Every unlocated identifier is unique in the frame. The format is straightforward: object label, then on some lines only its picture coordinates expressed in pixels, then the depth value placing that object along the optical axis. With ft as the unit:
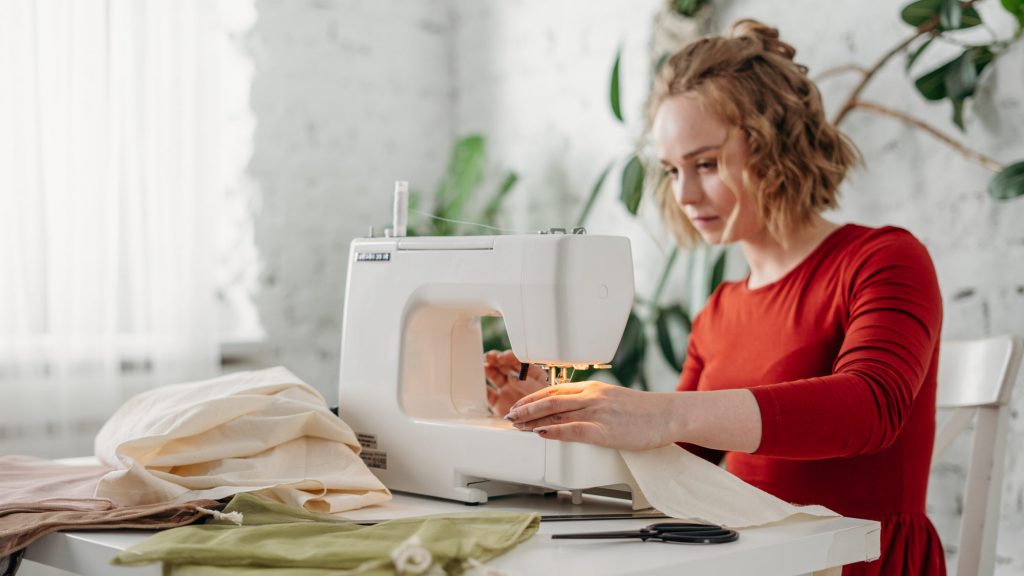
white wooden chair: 5.68
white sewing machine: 4.40
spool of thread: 5.28
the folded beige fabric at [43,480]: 4.35
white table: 3.40
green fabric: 3.21
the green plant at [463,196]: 11.08
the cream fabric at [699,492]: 4.03
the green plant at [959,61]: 6.82
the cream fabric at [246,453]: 4.17
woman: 4.34
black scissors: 3.69
